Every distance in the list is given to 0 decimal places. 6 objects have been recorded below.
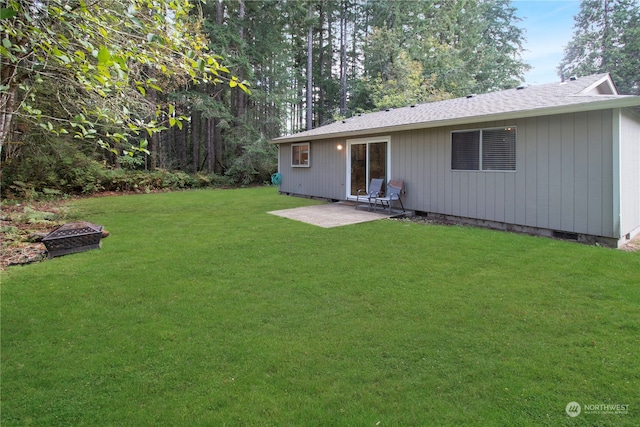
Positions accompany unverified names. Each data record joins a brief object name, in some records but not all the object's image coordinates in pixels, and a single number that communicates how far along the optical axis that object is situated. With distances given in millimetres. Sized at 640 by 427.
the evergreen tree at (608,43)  19953
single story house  5078
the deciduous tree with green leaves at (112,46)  2261
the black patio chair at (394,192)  8062
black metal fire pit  4785
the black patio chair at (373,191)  8461
